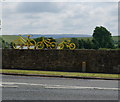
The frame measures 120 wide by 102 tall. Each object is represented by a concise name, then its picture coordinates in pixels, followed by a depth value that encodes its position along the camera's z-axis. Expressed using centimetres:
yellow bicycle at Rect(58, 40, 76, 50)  2150
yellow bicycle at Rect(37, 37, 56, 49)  2211
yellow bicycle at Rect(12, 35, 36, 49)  2230
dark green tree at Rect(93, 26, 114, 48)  8931
